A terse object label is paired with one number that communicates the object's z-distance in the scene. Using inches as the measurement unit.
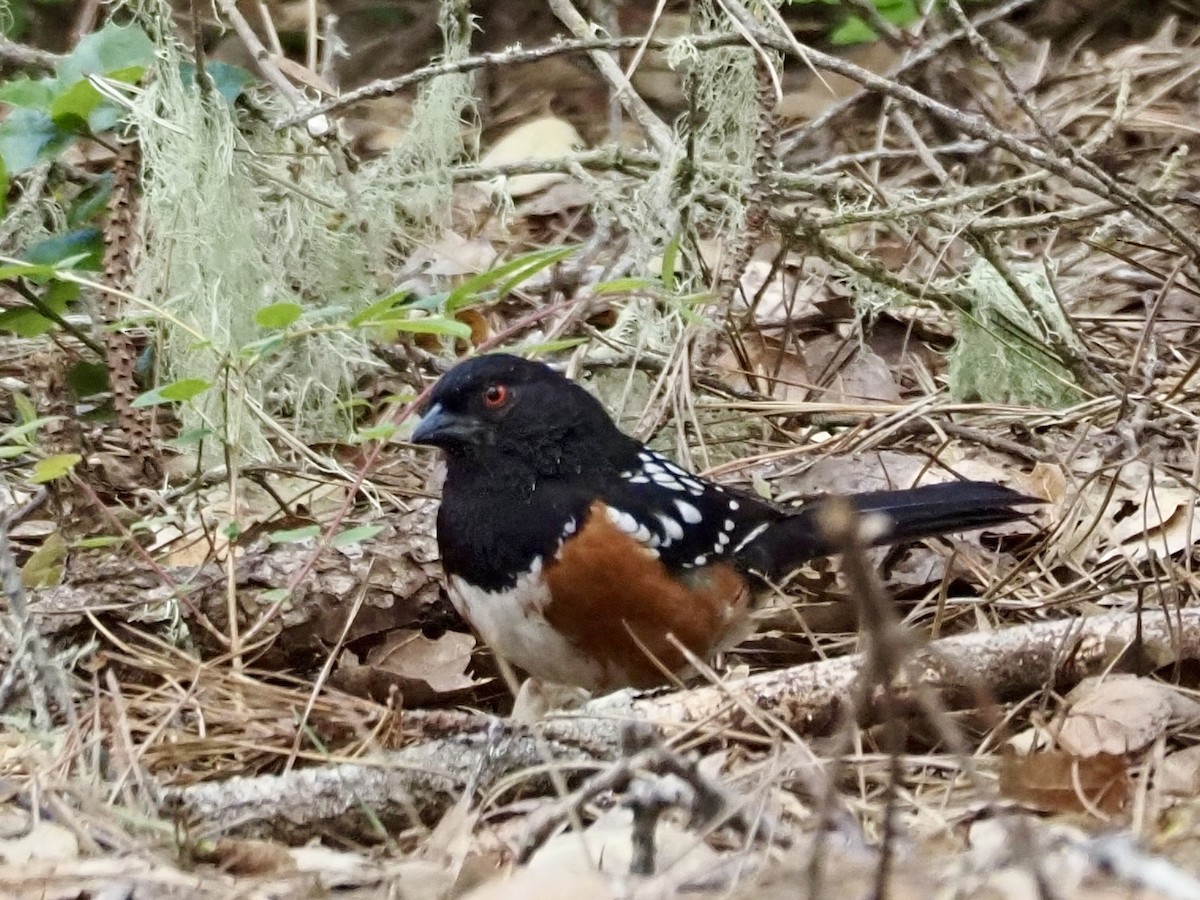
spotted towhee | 161.4
